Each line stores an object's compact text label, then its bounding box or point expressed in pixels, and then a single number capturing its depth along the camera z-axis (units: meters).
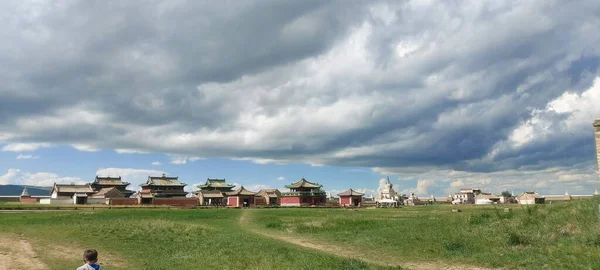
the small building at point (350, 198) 122.50
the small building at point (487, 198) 148.05
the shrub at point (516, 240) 20.59
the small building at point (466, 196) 165.62
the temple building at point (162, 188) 110.71
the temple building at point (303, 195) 115.32
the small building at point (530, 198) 130.38
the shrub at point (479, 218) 29.06
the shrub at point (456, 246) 20.95
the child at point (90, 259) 8.96
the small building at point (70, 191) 101.69
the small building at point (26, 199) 105.54
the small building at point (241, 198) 112.25
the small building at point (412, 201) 155.88
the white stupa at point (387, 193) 151.52
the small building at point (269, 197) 123.19
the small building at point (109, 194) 102.34
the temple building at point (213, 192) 116.44
